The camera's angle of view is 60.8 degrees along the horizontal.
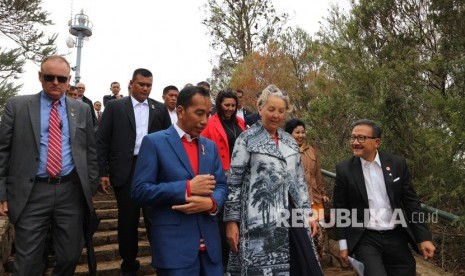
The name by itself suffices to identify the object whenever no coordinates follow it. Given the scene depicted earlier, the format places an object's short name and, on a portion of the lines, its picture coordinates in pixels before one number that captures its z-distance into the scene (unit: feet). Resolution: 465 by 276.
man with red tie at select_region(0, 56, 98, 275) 8.98
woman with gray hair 8.75
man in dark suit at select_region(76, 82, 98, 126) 24.56
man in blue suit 7.39
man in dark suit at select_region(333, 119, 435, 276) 10.05
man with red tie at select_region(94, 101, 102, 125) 34.65
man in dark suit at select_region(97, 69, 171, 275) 12.42
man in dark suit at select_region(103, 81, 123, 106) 30.78
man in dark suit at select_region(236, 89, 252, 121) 18.23
